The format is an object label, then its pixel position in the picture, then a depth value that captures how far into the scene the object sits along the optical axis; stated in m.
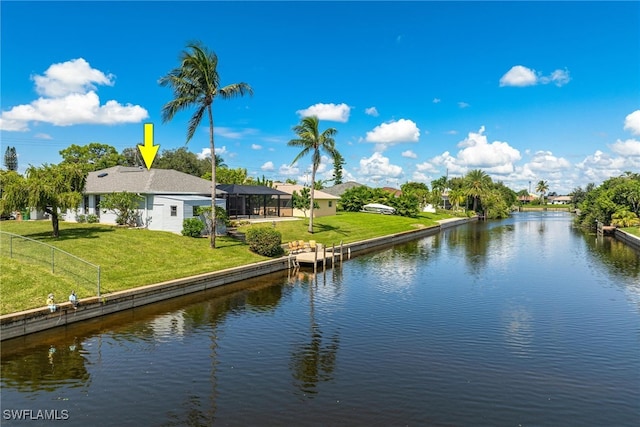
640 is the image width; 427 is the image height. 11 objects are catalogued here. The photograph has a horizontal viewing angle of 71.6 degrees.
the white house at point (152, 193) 37.75
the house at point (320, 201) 65.75
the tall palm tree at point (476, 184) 114.94
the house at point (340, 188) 96.81
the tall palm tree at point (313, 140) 45.66
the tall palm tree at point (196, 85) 31.84
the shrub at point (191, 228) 36.62
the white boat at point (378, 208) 83.81
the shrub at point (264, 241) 34.88
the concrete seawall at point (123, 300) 16.97
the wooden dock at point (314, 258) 35.44
